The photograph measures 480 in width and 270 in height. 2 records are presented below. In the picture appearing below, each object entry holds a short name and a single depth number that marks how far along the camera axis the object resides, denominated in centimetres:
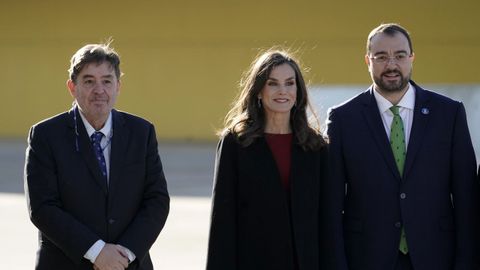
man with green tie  871
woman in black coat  845
